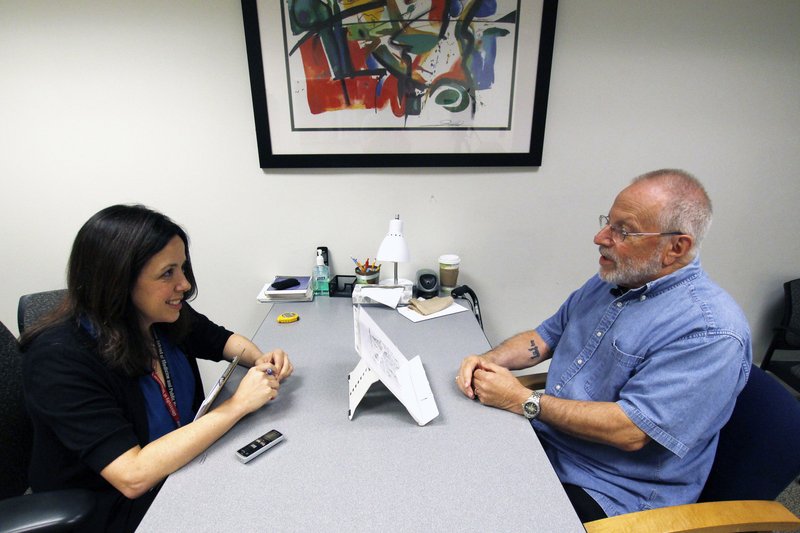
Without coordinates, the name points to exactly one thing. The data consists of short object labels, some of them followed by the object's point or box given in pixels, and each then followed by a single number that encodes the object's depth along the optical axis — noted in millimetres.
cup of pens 1890
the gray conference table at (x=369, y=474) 771
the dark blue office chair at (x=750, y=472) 856
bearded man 931
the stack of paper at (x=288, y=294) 1776
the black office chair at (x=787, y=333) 1887
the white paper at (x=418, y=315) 1635
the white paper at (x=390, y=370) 1030
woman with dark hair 856
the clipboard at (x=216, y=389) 984
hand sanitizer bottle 1872
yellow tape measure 1590
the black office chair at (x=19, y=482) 785
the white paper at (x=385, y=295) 1709
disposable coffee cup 1874
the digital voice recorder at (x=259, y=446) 902
